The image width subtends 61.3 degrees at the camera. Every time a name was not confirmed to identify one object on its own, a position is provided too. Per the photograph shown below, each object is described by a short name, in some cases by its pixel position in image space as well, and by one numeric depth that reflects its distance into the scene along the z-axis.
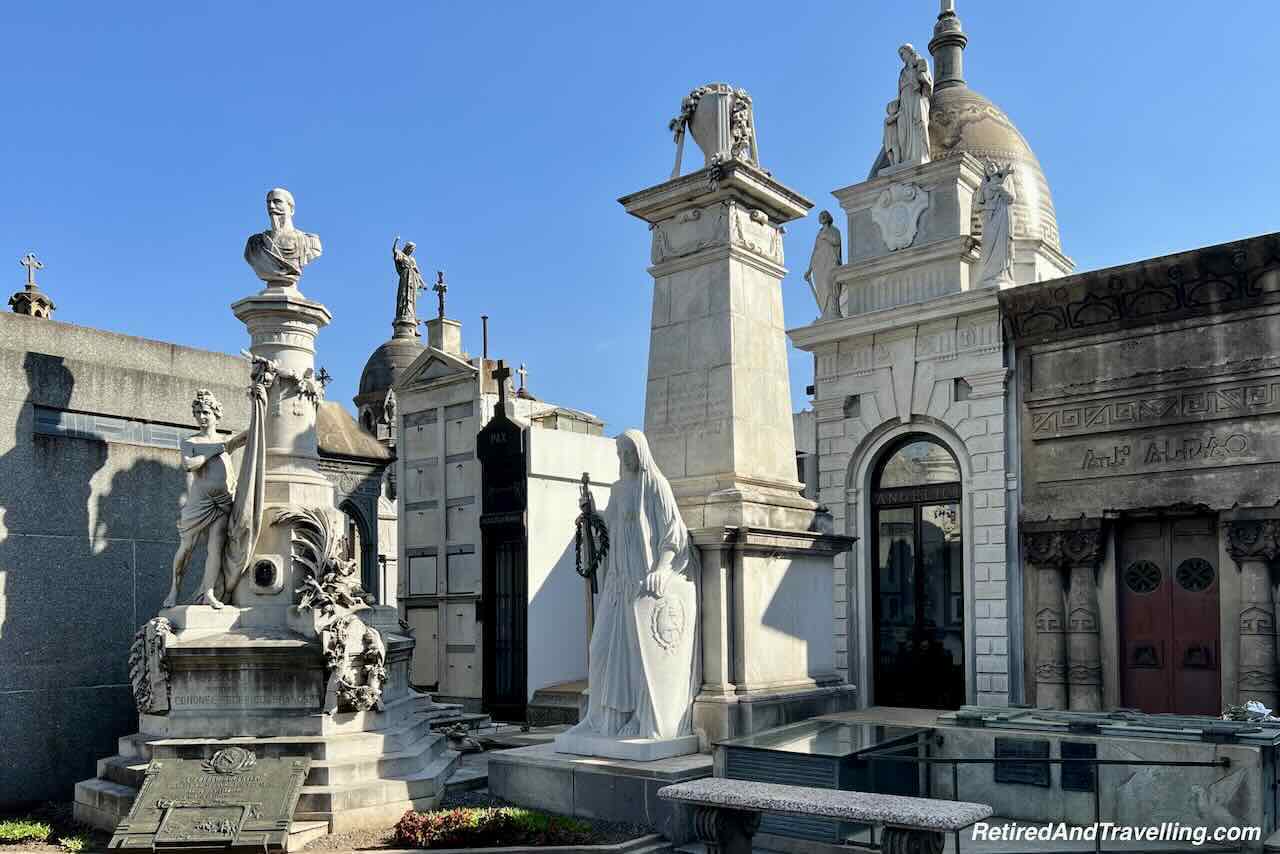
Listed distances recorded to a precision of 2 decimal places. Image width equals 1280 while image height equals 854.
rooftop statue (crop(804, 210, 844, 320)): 16.70
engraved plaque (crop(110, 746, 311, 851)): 7.86
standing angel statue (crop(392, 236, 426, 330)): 31.50
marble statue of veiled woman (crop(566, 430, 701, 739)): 8.82
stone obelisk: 9.28
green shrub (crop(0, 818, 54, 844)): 8.80
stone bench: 5.77
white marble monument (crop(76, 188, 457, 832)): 9.06
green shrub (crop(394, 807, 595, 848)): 7.80
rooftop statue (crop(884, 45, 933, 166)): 16.50
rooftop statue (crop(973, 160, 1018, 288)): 14.80
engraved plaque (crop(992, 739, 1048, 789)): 7.60
